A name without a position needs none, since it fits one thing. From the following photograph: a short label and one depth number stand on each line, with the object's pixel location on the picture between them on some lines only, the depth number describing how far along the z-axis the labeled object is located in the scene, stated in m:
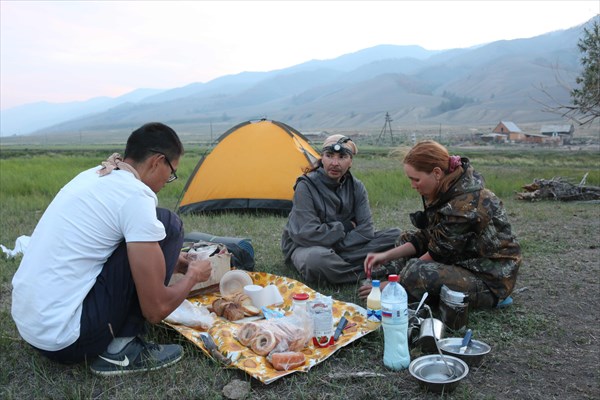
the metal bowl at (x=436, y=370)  2.60
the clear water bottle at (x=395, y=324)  2.80
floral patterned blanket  2.82
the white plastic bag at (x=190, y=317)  3.33
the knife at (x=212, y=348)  2.90
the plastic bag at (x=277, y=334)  3.00
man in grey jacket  4.37
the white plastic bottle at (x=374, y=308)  3.28
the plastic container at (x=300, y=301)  3.20
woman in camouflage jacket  3.44
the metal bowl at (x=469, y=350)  2.89
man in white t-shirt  2.49
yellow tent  7.60
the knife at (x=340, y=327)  3.18
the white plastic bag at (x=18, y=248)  5.38
